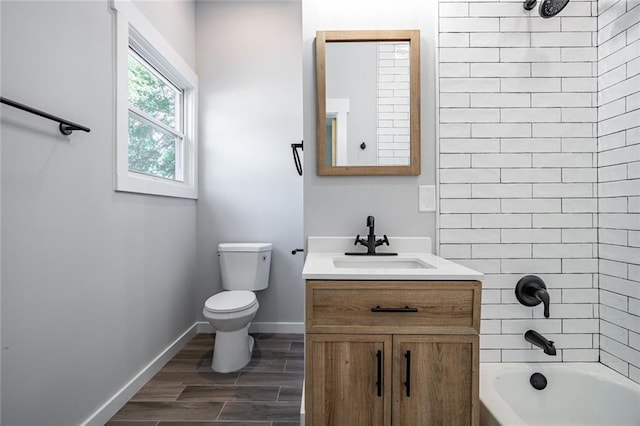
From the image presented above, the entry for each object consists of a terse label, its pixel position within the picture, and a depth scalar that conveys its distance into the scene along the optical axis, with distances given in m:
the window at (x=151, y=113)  1.68
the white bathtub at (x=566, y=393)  1.28
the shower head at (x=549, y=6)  1.30
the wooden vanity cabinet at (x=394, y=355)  1.06
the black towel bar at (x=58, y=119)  1.02
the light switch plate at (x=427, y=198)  1.57
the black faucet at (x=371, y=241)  1.48
